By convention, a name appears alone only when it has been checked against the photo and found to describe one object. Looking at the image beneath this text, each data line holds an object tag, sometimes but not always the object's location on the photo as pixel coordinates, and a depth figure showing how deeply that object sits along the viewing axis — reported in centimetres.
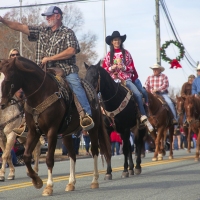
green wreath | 3786
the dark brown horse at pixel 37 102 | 1101
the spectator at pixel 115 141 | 2814
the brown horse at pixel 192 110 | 2092
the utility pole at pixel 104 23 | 5000
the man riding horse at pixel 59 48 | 1212
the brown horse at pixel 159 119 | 2139
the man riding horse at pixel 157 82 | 2231
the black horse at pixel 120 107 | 1453
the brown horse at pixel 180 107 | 2280
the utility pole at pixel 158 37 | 3819
